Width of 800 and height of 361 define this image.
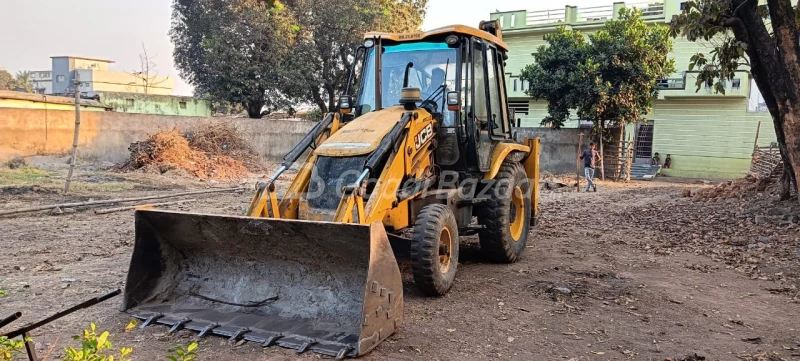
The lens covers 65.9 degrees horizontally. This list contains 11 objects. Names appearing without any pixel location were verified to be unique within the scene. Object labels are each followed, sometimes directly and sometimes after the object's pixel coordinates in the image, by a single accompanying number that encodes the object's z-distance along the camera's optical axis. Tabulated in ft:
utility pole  40.81
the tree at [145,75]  111.90
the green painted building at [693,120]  79.77
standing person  57.16
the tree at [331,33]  81.46
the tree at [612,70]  65.72
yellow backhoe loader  15.24
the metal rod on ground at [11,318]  6.63
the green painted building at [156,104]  90.84
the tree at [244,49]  80.69
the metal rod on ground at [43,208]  33.14
